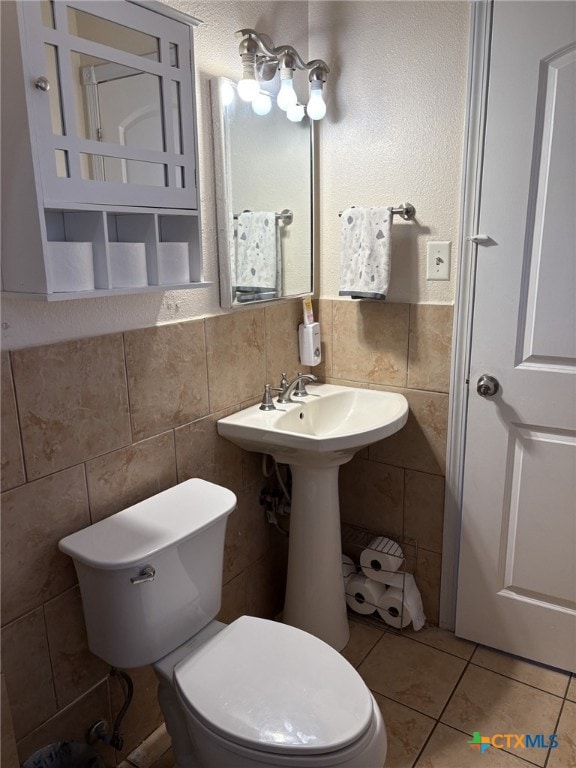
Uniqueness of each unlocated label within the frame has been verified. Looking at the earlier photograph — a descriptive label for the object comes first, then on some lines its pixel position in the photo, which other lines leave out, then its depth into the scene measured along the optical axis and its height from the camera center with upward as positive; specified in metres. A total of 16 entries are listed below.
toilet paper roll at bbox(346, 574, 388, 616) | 2.07 -1.20
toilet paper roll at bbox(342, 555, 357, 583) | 2.13 -1.14
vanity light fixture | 1.60 +0.55
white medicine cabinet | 1.03 +0.22
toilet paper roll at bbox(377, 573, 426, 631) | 2.02 -1.20
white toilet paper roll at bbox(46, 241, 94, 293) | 1.08 -0.01
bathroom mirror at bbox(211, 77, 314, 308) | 1.65 +0.19
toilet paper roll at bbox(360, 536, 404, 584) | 2.03 -1.05
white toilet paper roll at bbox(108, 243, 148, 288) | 1.21 -0.01
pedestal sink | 1.69 -0.67
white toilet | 1.11 -0.88
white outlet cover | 1.78 +0.00
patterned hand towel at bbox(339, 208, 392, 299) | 1.81 +0.02
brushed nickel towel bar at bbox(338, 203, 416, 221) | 1.81 +0.15
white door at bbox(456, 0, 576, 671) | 1.53 -0.29
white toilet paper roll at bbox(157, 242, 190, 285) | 1.32 +0.00
